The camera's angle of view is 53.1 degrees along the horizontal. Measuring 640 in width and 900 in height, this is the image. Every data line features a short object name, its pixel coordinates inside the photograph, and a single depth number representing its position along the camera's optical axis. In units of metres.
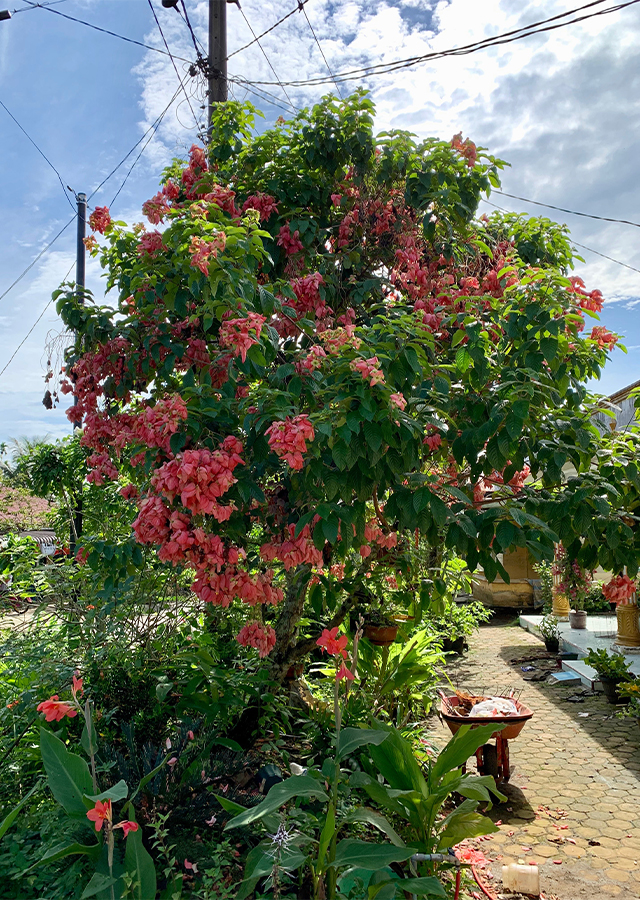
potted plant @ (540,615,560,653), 10.24
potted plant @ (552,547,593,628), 9.97
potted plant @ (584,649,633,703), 7.29
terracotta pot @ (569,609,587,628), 10.62
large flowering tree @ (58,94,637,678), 2.88
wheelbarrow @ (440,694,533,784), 5.10
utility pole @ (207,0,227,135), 5.65
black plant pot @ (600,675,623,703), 7.44
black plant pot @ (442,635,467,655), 10.10
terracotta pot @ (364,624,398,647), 6.14
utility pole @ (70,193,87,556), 10.50
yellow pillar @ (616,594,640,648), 8.89
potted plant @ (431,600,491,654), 9.87
